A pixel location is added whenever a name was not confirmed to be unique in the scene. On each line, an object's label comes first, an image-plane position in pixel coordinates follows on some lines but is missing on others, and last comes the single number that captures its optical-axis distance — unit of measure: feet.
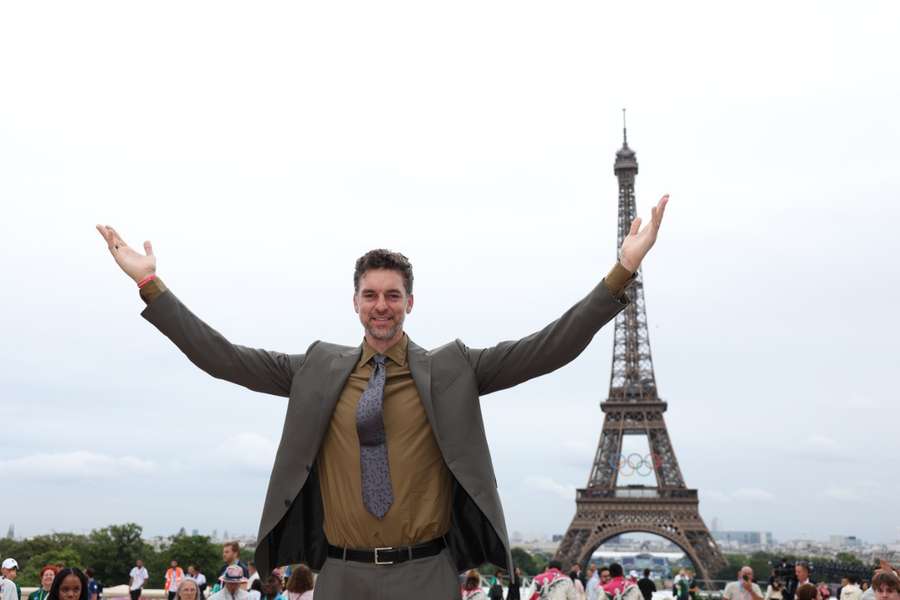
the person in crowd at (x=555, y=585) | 36.06
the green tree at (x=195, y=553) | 145.38
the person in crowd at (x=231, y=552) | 32.01
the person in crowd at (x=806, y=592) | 31.50
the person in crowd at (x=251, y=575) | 38.27
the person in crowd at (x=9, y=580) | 32.19
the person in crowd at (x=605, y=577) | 39.88
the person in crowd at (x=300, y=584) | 24.89
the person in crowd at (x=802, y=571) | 41.60
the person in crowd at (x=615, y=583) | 38.06
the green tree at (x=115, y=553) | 145.48
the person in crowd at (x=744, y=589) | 37.45
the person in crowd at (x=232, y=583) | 25.93
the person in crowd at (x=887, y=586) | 22.25
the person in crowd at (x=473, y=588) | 34.76
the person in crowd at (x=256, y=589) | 27.13
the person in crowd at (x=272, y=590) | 29.17
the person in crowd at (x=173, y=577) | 47.62
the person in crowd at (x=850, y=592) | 42.96
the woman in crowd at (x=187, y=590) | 27.02
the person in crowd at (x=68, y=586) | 20.68
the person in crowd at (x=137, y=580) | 50.16
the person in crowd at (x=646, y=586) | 53.01
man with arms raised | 9.67
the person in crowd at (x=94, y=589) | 44.72
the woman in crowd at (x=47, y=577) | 32.11
